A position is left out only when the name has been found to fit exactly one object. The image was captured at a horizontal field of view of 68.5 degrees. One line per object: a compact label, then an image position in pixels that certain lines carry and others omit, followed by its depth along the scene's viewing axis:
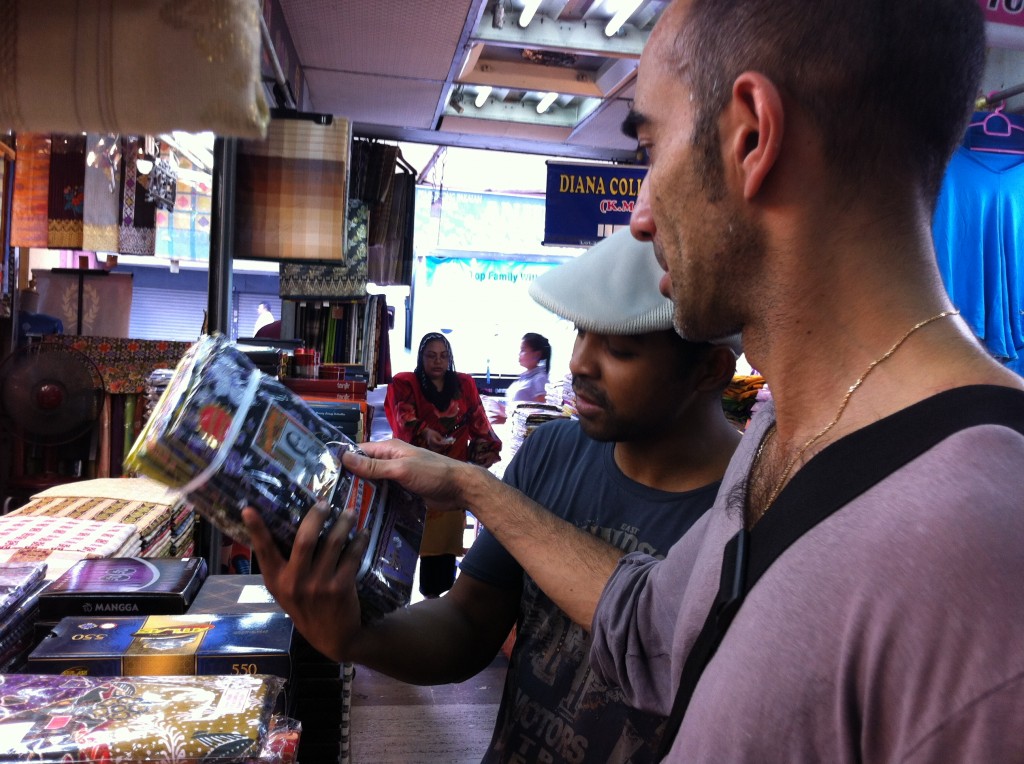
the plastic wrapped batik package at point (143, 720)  0.90
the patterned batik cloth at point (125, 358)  3.86
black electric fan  3.72
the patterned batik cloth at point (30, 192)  3.86
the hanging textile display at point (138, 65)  0.83
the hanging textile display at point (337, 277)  5.21
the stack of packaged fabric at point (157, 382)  2.47
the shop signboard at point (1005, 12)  2.93
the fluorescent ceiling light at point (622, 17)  4.15
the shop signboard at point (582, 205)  6.13
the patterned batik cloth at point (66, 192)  3.87
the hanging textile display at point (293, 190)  2.79
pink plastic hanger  3.83
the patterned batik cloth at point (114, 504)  2.05
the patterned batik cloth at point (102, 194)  3.86
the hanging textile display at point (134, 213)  3.93
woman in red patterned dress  5.41
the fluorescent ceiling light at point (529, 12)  4.16
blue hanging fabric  3.74
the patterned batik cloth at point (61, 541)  1.64
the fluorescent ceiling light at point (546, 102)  5.98
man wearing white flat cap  1.33
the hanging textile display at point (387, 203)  5.46
